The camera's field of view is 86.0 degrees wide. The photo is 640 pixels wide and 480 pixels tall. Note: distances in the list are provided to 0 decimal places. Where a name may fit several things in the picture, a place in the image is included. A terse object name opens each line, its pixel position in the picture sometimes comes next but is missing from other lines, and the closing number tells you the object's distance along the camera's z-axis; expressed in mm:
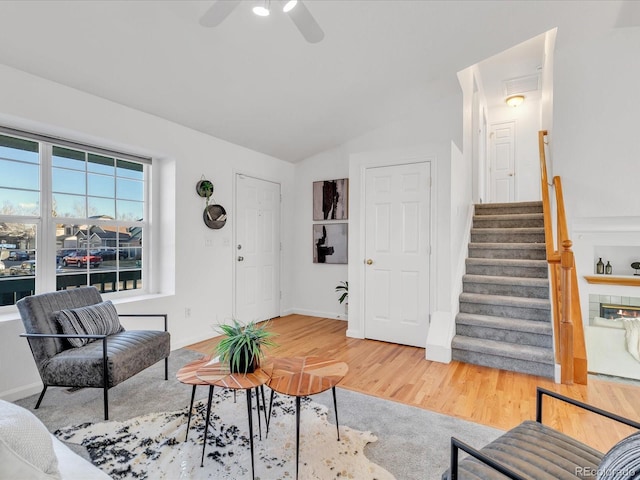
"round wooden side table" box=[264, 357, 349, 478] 1673
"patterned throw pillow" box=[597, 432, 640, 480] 750
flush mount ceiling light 6070
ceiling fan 1760
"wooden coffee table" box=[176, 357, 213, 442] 1759
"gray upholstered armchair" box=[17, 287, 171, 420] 2188
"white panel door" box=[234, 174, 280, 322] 4465
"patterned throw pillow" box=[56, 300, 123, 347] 2386
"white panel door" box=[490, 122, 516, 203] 6527
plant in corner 4802
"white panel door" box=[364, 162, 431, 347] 3758
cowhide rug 1691
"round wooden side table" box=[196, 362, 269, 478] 1686
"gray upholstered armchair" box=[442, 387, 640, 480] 1115
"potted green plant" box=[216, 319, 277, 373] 1824
